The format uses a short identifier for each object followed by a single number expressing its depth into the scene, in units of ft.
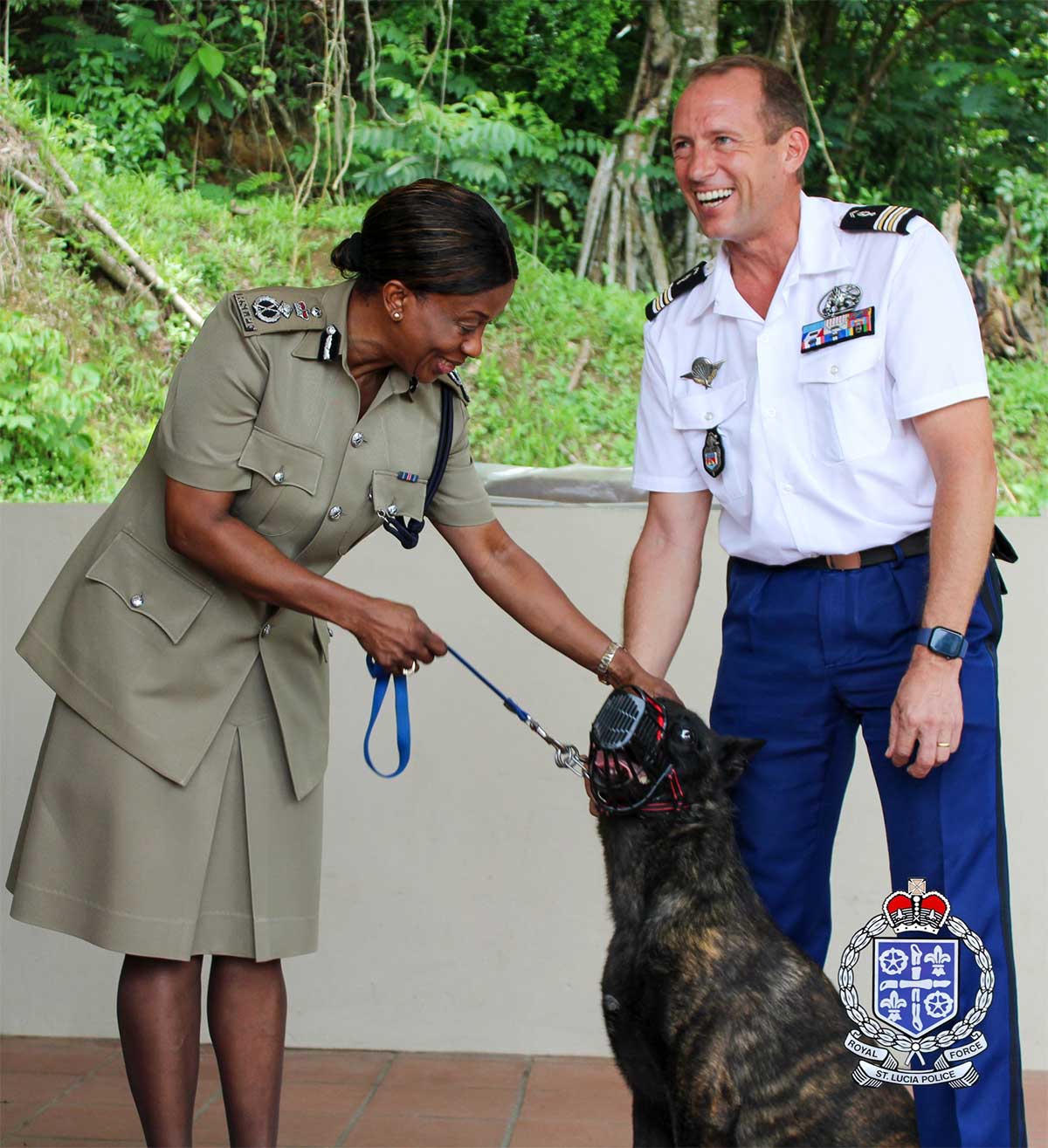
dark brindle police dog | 6.44
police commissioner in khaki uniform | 7.06
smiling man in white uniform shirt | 6.59
